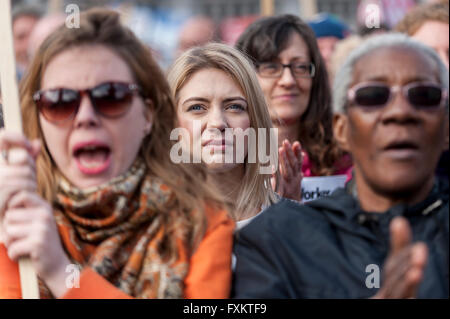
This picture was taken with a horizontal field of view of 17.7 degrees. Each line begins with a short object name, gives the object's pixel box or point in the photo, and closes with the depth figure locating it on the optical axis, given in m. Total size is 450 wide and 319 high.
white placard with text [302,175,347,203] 6.43
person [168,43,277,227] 5.59
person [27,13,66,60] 9.98
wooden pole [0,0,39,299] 3.89
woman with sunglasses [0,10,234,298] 3.90
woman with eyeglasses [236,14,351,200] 7.06
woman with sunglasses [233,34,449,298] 3.96
